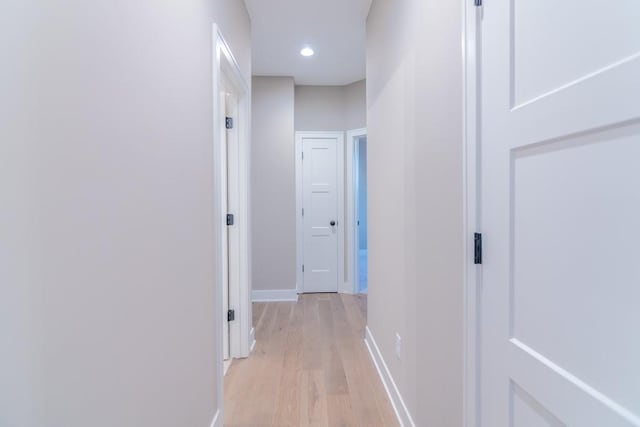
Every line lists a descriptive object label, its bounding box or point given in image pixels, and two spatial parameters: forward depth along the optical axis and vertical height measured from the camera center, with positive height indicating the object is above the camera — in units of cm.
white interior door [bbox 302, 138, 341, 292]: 468 +13
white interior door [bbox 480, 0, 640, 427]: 58 +0
